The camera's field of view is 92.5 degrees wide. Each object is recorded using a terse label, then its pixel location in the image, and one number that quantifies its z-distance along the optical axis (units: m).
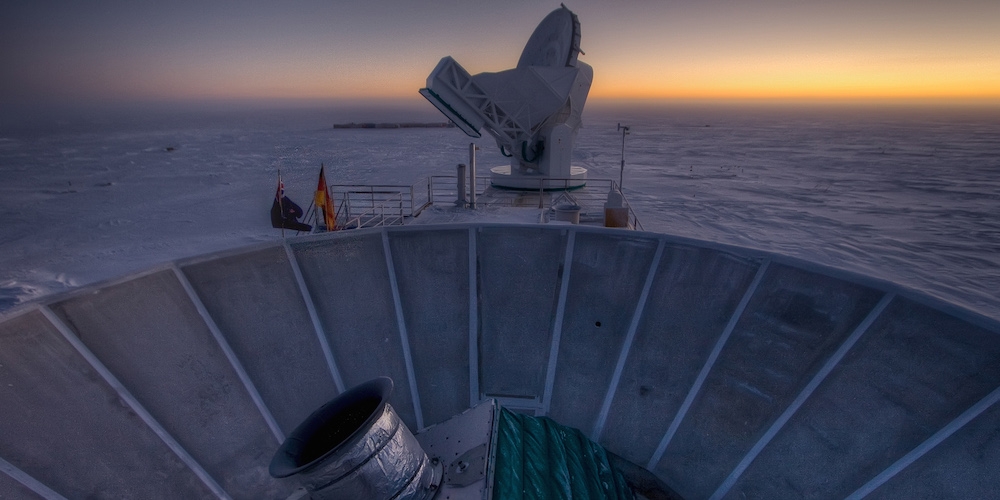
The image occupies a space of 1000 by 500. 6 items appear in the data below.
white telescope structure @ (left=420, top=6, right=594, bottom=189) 18.84
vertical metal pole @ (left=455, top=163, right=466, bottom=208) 16.89
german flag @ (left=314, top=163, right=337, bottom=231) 11.95
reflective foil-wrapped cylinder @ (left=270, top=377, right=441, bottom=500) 3.70
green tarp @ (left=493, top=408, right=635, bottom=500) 4.20
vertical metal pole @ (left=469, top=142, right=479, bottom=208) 16.81
